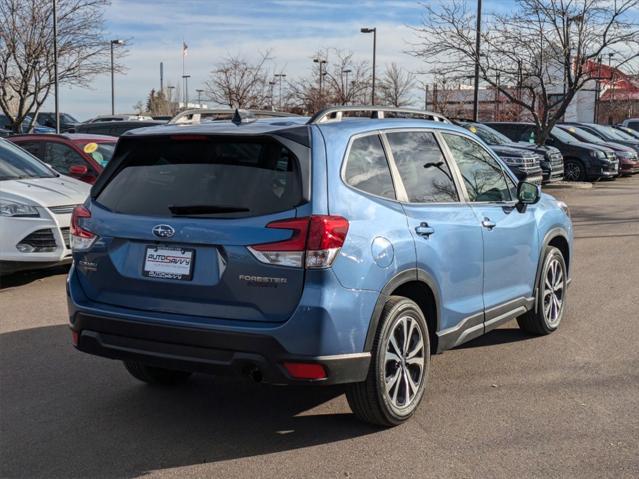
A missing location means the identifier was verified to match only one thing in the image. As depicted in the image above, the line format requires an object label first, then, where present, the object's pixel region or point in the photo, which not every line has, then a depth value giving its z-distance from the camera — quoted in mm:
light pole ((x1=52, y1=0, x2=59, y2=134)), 21328
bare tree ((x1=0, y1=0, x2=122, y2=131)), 21141
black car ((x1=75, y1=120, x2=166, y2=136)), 16891
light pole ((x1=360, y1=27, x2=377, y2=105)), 35406
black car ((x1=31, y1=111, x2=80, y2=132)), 41706
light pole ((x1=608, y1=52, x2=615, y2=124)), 21486
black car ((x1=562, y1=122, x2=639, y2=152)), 27573
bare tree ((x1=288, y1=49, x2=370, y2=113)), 35719
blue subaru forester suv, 3775
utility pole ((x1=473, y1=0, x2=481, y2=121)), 22203
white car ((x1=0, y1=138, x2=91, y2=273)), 7906
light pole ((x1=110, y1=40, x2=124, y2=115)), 43731
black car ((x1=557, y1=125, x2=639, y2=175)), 24531
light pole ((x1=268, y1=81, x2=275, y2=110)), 35391
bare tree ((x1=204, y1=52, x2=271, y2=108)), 32469
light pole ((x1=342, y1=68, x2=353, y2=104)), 37388
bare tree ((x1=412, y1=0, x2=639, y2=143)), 21016
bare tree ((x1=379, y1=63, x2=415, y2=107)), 41450
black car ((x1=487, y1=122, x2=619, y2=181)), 22453
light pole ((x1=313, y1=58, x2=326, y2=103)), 37469
